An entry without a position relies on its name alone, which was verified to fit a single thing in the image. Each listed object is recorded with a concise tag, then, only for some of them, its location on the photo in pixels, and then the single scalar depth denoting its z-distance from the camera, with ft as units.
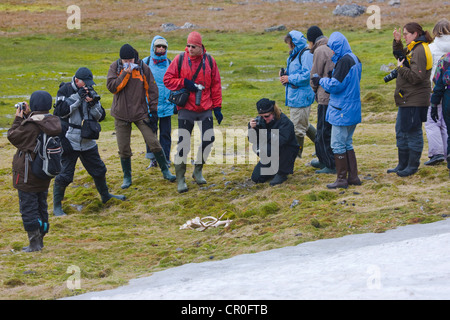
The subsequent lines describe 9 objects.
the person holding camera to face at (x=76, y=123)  61.57
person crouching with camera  64.89
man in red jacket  65.72
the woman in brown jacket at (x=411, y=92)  60.80
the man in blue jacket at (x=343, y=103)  58.23
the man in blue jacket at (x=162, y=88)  75.36
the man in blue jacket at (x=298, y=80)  67.10
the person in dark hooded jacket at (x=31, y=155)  50.42
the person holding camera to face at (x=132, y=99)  67.21
